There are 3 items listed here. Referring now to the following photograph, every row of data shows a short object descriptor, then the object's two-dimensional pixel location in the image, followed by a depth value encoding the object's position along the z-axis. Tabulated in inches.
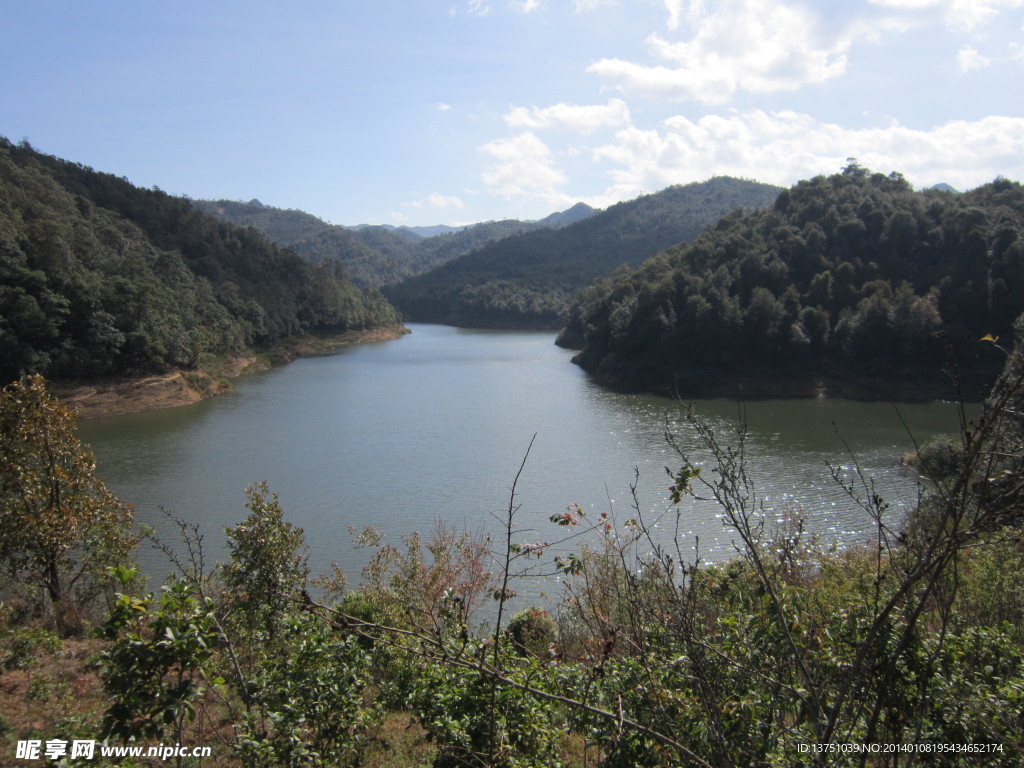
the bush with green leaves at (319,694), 163.9
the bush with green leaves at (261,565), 322.3
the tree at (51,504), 361.4
